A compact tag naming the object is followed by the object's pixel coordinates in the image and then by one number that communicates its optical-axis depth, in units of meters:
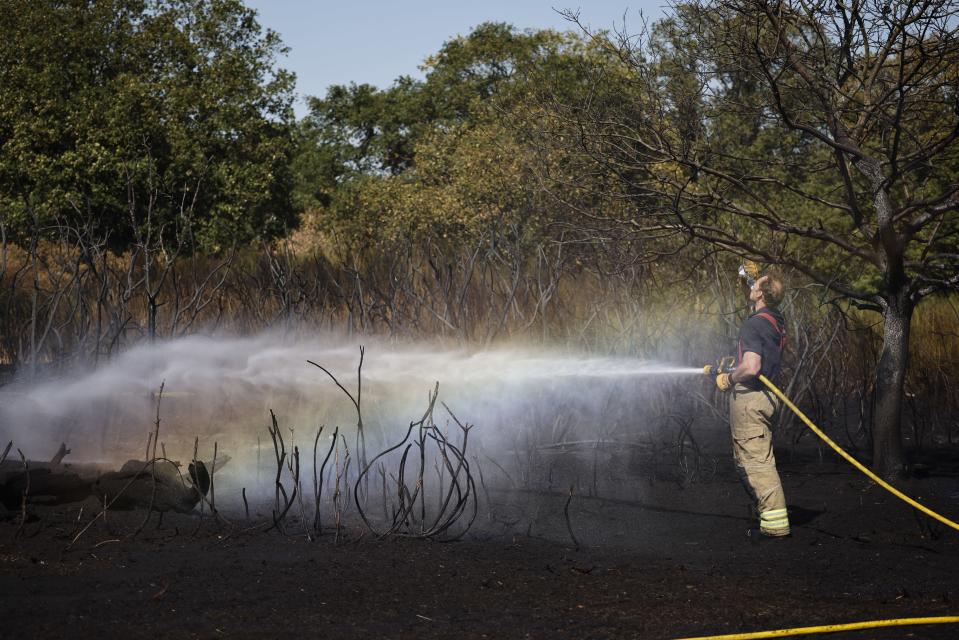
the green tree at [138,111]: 24.62
